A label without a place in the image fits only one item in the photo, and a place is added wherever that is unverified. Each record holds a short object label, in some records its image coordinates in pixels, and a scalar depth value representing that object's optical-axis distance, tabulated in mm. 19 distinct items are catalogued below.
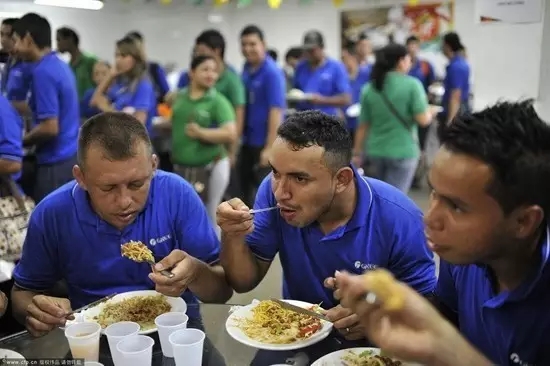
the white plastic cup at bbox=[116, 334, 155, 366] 1426
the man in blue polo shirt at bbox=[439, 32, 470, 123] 5871
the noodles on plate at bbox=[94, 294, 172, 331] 1749
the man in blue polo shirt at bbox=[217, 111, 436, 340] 1791
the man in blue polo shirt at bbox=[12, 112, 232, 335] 1812
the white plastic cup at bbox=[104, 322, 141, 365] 1505
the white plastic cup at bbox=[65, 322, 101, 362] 1487
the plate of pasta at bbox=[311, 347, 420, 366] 1451
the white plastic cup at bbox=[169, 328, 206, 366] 1442
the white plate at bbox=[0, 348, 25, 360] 1557
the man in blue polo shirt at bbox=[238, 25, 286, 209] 4852
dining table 1558
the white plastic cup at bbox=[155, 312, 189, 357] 1548
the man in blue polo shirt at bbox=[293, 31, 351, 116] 5746
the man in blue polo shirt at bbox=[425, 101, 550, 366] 1157
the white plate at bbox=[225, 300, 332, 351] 1569
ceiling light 8750
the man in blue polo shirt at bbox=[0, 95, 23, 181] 2906
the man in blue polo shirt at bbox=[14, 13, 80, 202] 3643
